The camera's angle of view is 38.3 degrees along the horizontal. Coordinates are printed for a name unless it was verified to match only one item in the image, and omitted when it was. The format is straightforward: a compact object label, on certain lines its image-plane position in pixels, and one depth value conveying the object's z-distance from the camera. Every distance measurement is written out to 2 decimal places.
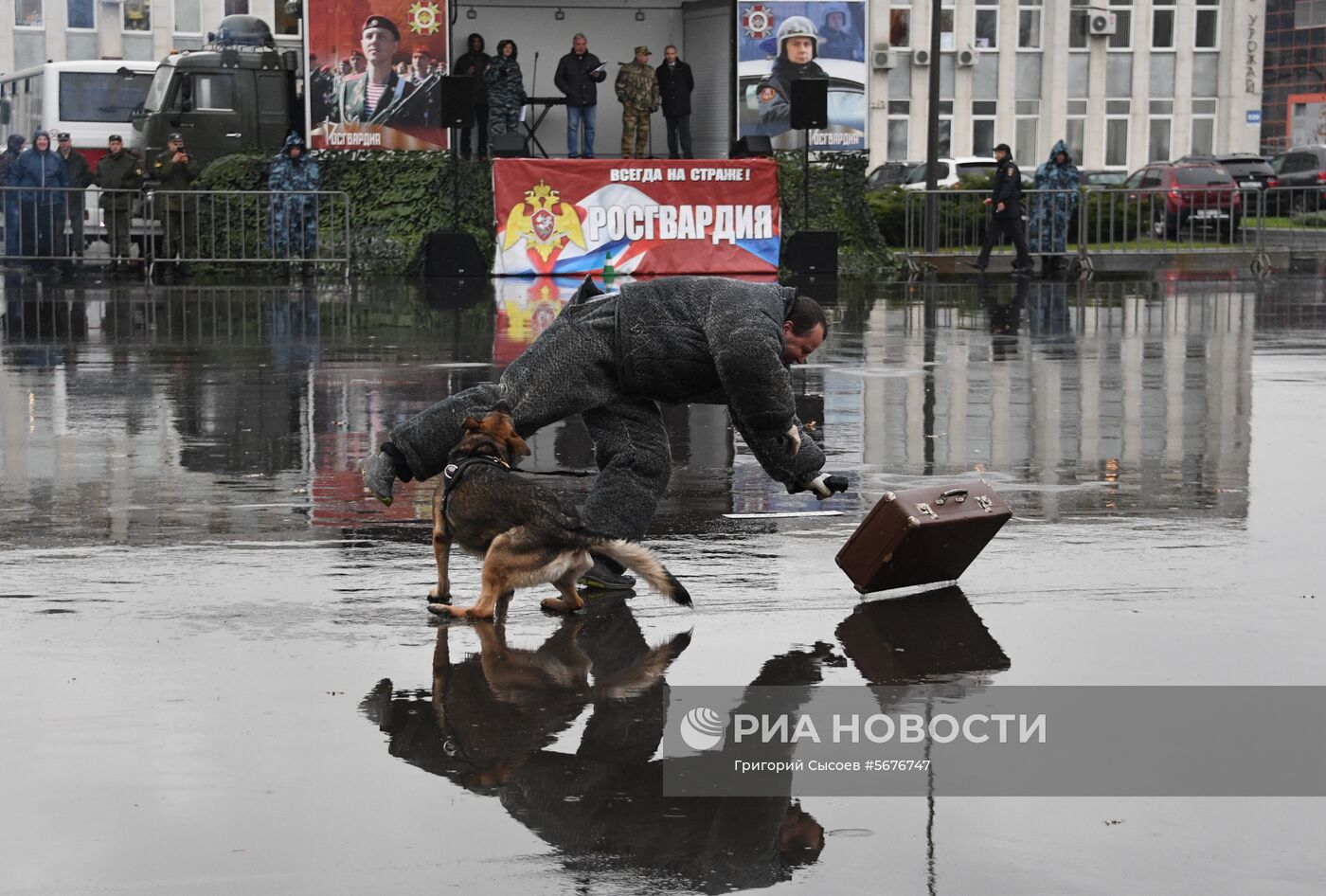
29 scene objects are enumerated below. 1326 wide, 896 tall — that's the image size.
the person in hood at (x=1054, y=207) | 28.39
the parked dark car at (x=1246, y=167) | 47.12
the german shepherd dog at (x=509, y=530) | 6.79
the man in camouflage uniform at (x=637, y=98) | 27.19
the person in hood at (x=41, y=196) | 25.70
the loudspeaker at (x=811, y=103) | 25.66
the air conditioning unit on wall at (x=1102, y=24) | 64.50
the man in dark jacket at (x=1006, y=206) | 27.03
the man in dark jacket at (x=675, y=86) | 26.91
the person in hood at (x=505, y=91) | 26.41
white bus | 35.22
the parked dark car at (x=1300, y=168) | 47.38
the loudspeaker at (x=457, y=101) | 24.73
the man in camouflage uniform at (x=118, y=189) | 26.27
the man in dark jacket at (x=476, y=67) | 26.27
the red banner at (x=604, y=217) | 25.31
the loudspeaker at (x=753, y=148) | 26.61
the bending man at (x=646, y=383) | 6.84
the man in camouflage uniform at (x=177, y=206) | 25.30
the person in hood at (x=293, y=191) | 25.30
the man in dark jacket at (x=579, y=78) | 26.83
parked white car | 45.59
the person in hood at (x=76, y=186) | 25.97
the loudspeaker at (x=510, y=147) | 25.66
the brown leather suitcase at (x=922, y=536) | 7.28
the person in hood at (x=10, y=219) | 25.61
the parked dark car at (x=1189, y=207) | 30.27
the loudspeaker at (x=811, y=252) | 26.66
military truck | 28.62
